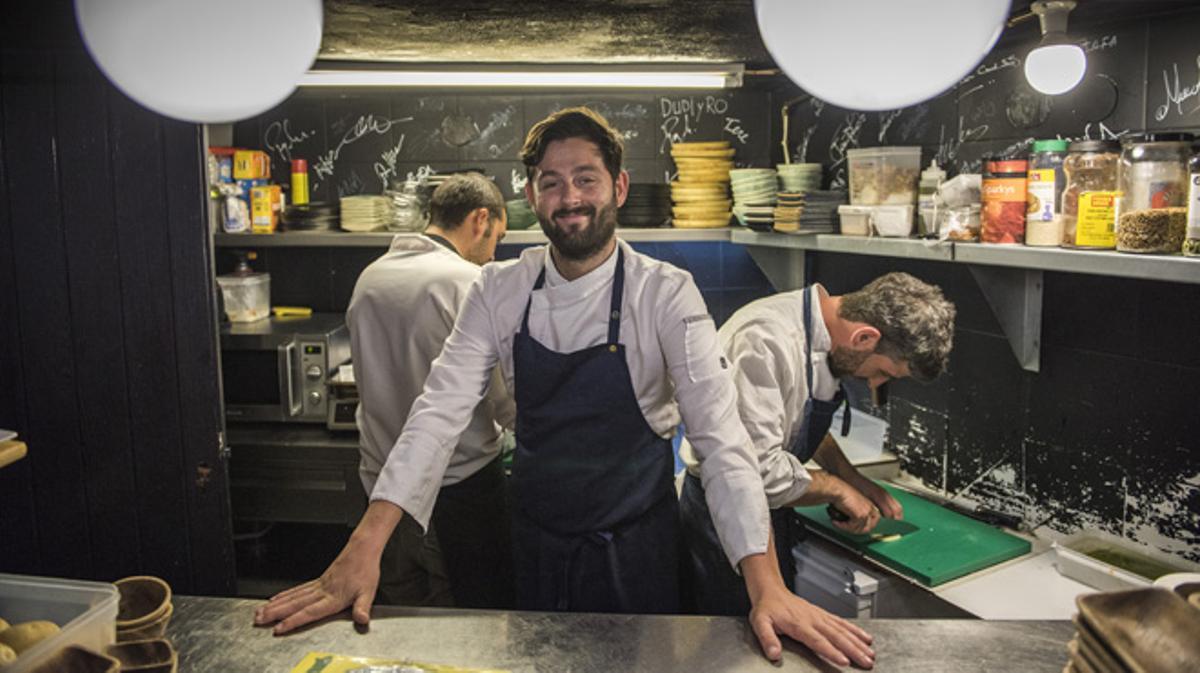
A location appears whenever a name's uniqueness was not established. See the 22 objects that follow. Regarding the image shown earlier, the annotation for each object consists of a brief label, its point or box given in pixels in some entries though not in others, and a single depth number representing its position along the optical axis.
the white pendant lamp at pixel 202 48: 1.62
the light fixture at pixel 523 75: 3.06
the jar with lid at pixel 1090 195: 1.96
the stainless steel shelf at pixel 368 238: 3.78
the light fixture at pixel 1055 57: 2.01
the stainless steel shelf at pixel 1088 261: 1.72
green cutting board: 2.37
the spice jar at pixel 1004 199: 2.22
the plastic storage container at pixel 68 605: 1.26
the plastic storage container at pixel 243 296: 3.89
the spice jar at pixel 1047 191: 2.12
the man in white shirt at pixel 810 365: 2.26
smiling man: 2.02
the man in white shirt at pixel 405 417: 2.83
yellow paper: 1.44
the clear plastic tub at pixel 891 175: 2.82
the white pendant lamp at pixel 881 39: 1.34
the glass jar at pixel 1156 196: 1.84
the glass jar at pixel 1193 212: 1.73
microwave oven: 3.61
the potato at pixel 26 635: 1.19
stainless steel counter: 1.52
